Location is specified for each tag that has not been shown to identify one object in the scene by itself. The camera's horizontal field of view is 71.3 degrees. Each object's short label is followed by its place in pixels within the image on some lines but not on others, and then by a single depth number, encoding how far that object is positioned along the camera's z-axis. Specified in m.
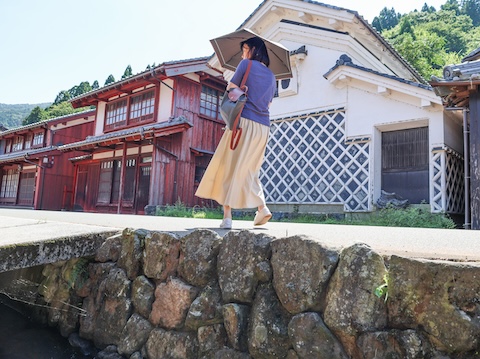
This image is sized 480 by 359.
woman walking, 3.05
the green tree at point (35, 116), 35.44
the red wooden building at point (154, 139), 12.73
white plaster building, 7.75
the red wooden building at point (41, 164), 18.14
